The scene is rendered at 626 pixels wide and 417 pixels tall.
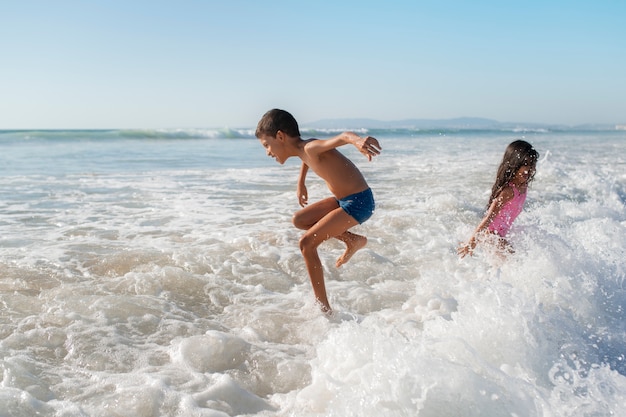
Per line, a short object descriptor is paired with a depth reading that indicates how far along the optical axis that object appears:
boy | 4.28
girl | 5.09
